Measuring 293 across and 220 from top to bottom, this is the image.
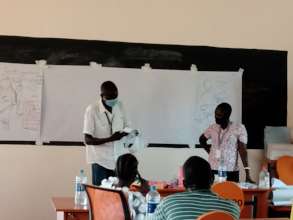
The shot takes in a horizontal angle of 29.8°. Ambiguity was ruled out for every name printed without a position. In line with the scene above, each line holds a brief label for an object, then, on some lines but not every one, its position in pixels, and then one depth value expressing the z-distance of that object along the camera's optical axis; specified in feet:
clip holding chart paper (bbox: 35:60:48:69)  19.53
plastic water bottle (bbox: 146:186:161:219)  10.85
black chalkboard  19.51
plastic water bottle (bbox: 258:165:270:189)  17.96
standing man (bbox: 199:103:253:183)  18.25
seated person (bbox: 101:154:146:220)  11.44
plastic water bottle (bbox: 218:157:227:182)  17.11
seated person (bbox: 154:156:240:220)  9.45
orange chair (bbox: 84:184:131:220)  11.01
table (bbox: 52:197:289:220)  12.89
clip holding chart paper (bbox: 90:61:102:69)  19.97
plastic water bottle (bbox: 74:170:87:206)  13.79
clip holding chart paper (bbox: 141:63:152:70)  20.47
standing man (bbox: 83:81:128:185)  17.04
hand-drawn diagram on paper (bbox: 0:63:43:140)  19.31
